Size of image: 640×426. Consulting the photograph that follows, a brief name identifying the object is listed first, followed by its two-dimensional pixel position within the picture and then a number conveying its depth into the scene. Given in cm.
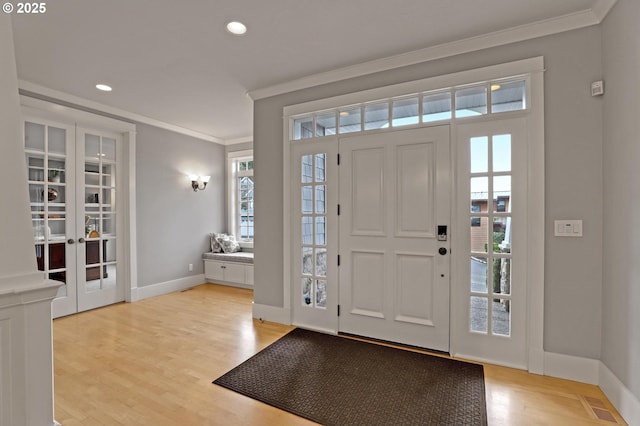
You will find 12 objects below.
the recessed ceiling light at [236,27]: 235
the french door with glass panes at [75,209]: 356
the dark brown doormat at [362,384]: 193
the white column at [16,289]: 139
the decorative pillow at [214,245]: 562
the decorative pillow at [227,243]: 561
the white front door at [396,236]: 275
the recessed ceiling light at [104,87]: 347
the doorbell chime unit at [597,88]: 218
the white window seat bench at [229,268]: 511
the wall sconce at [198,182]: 533
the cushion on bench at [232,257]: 510
